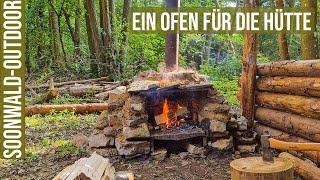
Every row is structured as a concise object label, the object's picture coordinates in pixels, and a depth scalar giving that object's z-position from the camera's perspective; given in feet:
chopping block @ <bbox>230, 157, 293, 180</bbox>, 10.09
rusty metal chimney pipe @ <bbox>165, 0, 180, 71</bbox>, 21.95
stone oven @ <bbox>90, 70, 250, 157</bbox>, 18.39
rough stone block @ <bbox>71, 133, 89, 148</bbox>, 20.16
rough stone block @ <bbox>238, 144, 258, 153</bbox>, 19.21
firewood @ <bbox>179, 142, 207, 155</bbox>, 18.57
